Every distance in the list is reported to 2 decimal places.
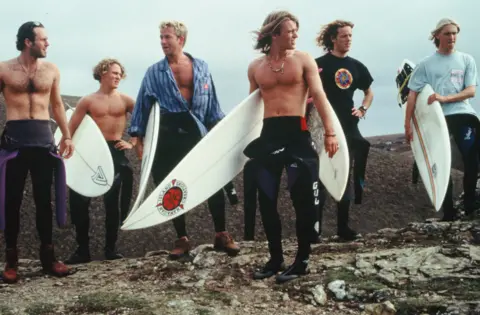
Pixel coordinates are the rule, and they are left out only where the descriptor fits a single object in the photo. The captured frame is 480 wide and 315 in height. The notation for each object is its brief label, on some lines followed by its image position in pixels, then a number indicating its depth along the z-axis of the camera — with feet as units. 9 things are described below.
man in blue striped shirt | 15.92
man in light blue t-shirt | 18.38
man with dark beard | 14.85
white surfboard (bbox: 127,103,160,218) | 15.38
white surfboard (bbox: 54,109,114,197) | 18.92
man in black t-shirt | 17.69
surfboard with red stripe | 18.04
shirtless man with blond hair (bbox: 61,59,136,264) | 18.74
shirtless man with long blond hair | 13.00
